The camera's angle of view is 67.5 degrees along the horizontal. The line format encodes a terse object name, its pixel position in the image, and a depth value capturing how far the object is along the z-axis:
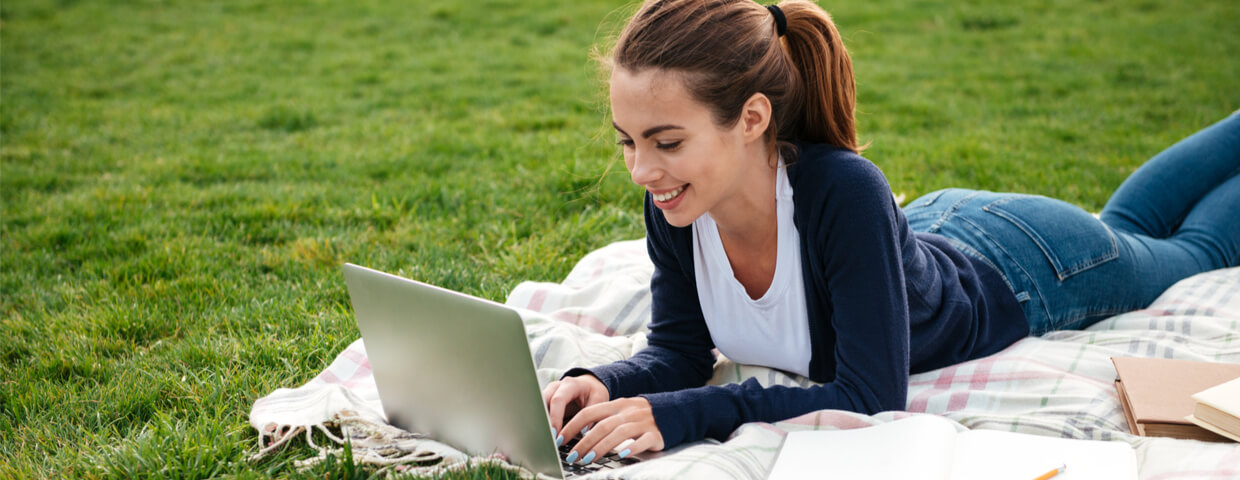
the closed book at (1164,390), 2.16
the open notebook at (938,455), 1.87
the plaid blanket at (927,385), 2.04
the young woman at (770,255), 2.06
